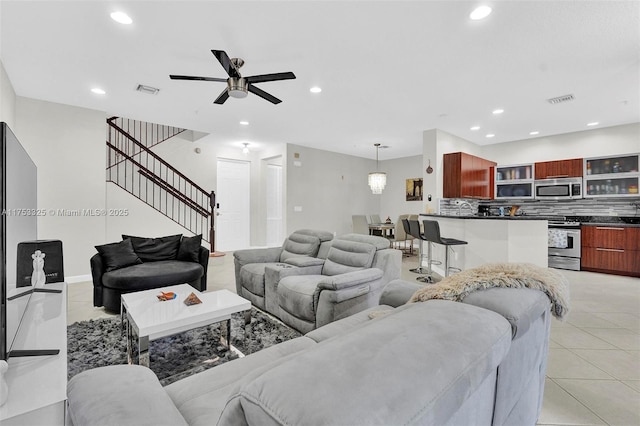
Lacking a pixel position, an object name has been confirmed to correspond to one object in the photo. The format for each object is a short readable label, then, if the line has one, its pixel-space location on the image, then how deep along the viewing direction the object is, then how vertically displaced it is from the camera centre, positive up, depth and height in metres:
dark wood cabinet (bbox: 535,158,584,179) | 5.65 +0.87
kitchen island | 4.38 -0.40
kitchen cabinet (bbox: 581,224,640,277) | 4.88 -0.61
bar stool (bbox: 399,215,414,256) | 5.44 -0.24
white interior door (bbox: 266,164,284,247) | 7.85 +0.20
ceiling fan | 2.73 +1.26
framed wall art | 8.50 +0.68
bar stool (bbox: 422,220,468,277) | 4.24 -0.34
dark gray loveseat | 3.12 -0.63
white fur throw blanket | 1.11 -0.28
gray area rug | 2.13 -1.08
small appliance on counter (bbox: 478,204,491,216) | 6.96 +0.07
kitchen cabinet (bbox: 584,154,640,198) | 5.19 +0.66
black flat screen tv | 0.99 -0.07
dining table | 7.57 -0.40
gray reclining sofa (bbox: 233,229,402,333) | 2.36 -0.60
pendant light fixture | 7.05 +0.77
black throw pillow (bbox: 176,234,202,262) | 3.85 -0.48
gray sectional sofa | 0.50 -0.33
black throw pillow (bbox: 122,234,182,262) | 3.78 -0.46
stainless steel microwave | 5.66 +0.47
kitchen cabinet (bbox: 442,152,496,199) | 5.52 +0.71
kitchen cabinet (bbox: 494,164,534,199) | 6.25 +0.68
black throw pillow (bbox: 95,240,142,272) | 3.28 -0.48
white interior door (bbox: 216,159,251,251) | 7.46 +0.19
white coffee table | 1.95 -0.74
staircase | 6.25 +0.75
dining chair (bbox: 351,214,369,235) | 7.80 -0.30
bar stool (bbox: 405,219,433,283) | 4.62 -0.64
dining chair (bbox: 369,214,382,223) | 8.88 -0.16
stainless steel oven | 5.41 -0.59
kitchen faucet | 6.20 +0.19
